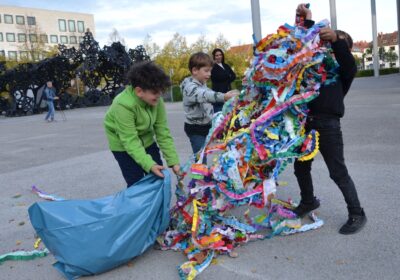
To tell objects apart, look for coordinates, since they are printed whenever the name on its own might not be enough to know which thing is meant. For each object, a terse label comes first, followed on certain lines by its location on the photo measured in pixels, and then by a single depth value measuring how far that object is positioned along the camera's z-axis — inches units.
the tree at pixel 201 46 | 1790.1
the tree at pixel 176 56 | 1555.1
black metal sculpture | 948.0
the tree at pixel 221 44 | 1834.0
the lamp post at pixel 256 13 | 434.6
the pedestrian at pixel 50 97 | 717.4
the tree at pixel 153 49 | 1756.8
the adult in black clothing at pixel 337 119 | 137.3
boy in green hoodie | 136.6
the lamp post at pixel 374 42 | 1499.8
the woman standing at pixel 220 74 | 329.7
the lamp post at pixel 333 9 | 1038.8
